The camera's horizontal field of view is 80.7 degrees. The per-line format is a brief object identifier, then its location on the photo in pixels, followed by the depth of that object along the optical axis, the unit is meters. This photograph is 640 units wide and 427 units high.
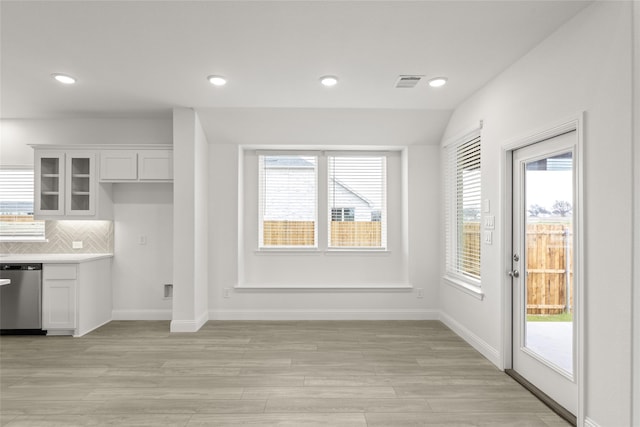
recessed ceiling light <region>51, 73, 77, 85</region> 3.56
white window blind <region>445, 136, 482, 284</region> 4.11
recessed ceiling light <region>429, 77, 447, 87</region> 3.62
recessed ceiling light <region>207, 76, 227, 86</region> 3.59
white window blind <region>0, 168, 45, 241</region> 4.97
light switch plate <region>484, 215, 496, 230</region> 3.57
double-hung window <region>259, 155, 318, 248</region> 5.39
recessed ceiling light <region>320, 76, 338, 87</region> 3.58
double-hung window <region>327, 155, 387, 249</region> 5.42
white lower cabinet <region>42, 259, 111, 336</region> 4.36
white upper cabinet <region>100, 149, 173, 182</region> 4.70
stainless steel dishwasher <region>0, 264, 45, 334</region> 4.35
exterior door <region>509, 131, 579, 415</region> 2.66
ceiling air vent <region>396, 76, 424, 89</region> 3.58
